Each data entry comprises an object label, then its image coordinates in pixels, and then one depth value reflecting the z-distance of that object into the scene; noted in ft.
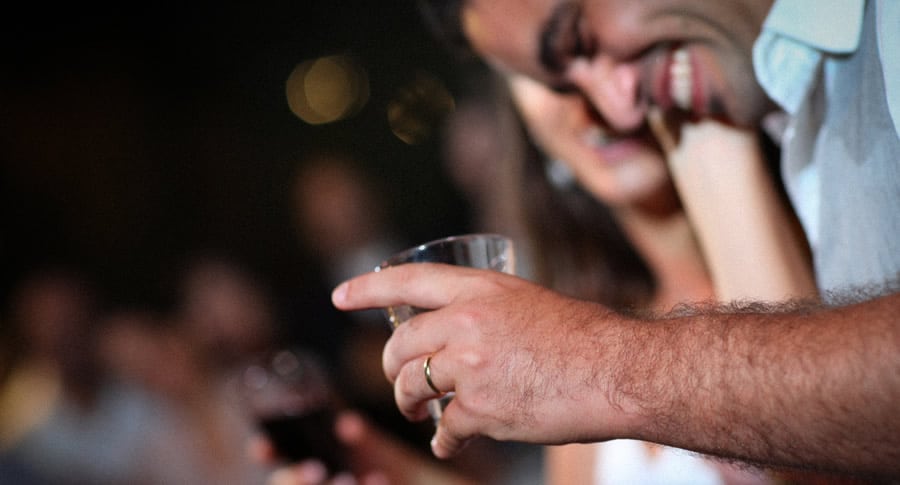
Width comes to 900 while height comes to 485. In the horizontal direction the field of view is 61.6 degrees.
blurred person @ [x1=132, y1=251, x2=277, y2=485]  10.25
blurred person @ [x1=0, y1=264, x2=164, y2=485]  12.10
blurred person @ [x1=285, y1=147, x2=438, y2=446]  9.75
